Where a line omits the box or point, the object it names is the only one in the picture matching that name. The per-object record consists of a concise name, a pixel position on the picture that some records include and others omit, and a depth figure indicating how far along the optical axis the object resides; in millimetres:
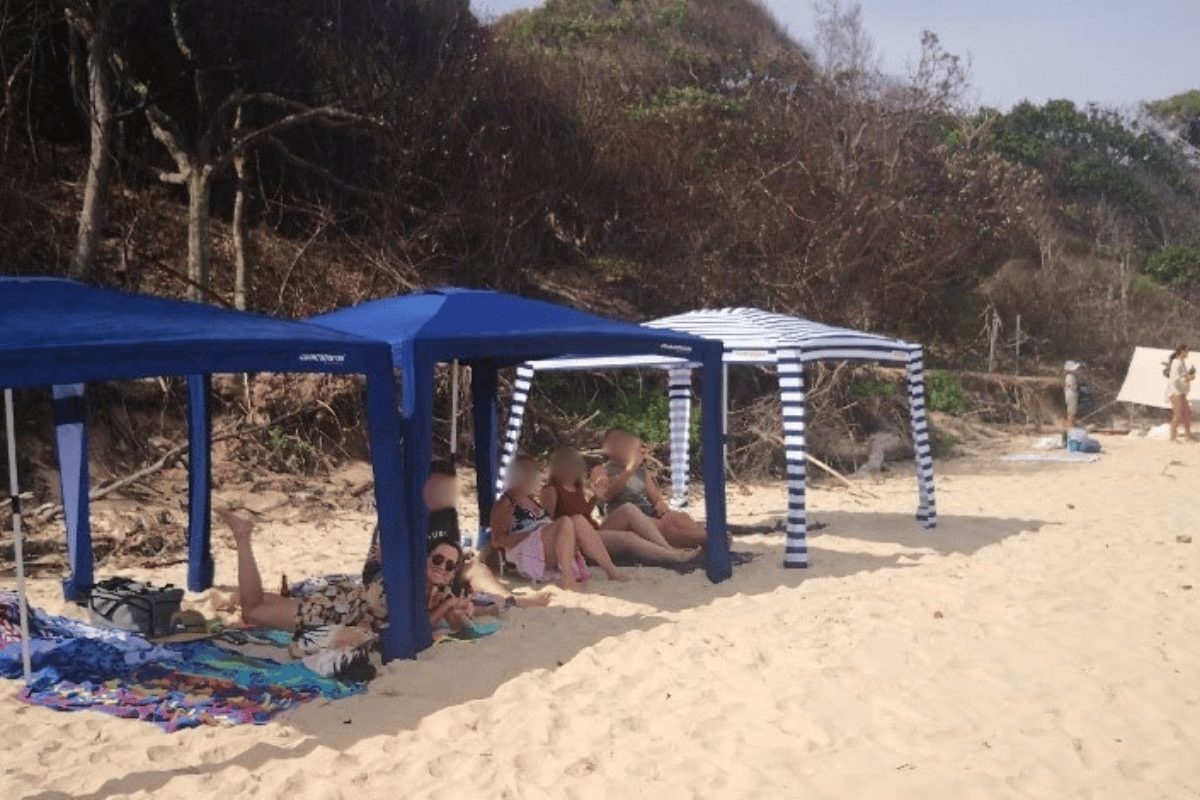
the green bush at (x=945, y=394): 18297
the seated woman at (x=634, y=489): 8125
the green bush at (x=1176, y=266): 29234
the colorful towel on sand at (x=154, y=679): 4758
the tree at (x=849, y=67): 24016
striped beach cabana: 8000
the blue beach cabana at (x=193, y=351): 4281
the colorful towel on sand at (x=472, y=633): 5926
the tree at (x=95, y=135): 10797
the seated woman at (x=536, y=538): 7355
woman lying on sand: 5250
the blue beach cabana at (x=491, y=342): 5742
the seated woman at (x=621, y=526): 7477
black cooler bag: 5797
